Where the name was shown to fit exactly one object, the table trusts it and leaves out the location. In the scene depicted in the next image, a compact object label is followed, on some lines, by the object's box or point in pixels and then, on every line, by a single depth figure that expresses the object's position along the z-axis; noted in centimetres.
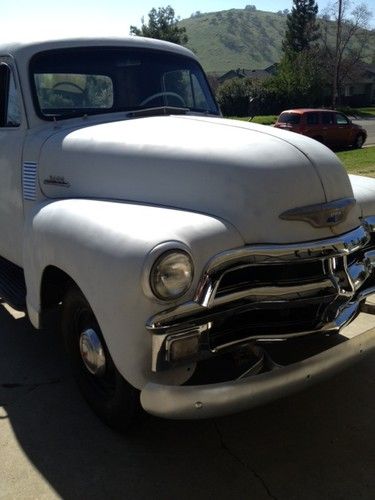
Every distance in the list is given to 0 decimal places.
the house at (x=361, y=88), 6769
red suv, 1915
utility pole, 4908
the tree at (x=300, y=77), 4892
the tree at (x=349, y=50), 6575
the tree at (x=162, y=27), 6028
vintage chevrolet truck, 246
